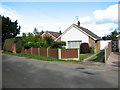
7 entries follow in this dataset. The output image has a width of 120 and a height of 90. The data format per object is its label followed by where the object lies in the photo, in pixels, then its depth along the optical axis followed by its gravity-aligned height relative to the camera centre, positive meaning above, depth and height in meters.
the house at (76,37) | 24.30 +1.47
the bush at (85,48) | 20.93 -0.55
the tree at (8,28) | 41.13 +5.53
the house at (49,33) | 38.01 +3.47
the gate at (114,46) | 24.31 -0.28
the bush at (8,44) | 25.29 +0.07
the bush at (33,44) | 21.17 +0.05
